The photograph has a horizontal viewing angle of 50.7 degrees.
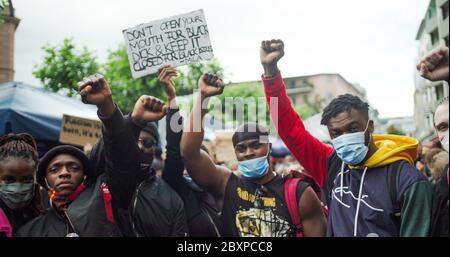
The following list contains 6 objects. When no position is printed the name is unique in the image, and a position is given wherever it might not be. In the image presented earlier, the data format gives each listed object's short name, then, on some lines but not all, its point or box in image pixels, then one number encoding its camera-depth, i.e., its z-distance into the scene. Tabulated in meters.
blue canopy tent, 5.88
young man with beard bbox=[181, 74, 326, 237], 2.78
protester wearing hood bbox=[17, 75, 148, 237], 2.54
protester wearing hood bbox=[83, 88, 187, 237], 2.75
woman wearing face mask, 2.71
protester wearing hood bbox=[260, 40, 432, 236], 2.27
